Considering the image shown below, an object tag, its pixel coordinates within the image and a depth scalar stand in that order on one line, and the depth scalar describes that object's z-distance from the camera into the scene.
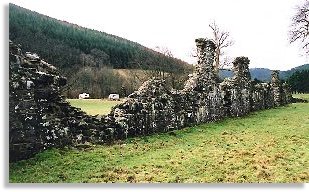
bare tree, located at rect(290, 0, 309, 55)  17.04
